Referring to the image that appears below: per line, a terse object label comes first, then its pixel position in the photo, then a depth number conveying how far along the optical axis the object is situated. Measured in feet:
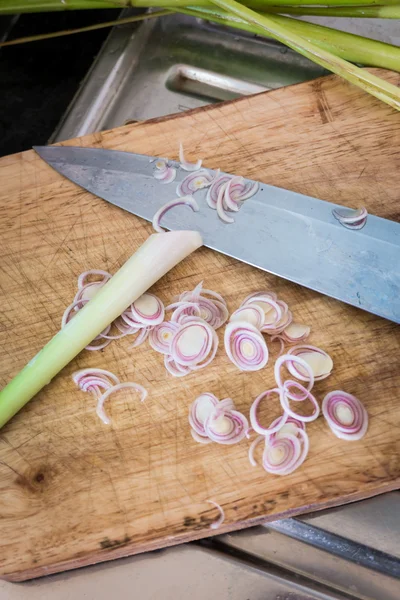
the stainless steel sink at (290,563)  0.98
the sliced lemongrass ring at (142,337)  1.07
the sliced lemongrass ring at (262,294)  1.06
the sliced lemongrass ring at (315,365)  1.01
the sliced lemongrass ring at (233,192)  1.11
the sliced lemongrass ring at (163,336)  1.06
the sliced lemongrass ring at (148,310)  1.07
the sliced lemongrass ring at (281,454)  0.97
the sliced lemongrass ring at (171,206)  1.12
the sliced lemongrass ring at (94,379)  1.04
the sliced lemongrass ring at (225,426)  0.99
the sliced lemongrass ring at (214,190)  1.12
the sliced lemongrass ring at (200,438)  0.99
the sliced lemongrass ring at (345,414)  0.97
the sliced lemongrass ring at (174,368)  1.04
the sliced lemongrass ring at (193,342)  1.04
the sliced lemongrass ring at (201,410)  1.00
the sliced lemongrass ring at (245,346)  1.03
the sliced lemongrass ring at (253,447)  0.98
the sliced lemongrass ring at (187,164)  1.14
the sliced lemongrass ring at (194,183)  1.13
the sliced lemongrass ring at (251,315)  1.04
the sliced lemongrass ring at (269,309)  1.04
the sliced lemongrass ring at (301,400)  0.99
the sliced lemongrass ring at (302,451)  0.96
